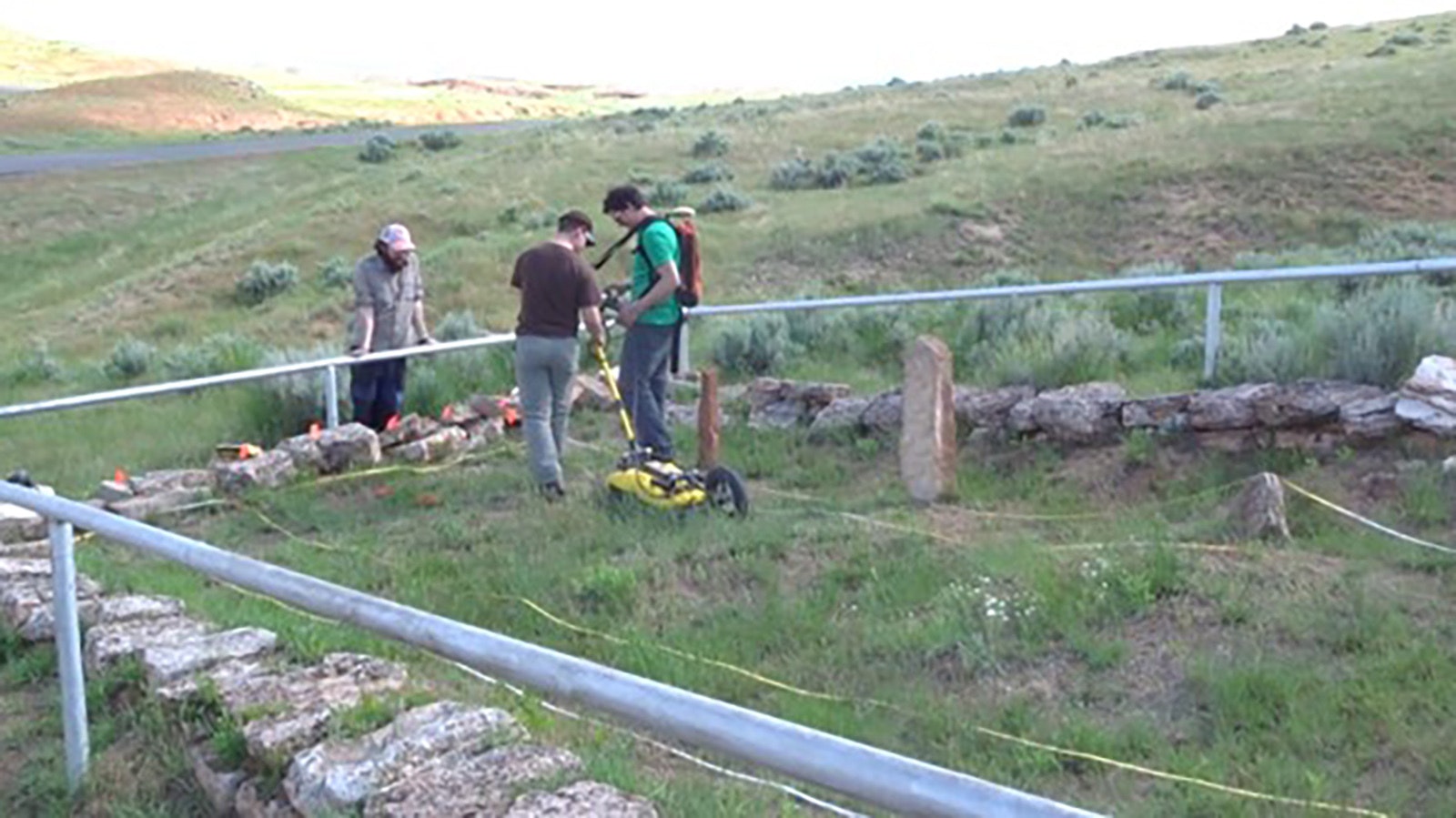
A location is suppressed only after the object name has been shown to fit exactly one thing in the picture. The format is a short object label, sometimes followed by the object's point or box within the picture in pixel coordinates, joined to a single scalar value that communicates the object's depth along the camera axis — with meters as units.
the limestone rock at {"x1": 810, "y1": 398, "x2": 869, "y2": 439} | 10.60
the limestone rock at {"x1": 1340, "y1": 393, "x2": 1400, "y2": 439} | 8.18
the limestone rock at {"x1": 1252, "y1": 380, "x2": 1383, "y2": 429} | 8.41
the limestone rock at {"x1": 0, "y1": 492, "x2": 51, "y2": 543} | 8.61
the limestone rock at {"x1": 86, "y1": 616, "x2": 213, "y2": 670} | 5.70
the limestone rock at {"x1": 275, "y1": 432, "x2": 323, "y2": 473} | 10.80
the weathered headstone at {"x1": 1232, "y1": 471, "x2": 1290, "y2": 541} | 7.16
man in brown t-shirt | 9.45
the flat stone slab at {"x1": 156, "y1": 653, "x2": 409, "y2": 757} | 4.57
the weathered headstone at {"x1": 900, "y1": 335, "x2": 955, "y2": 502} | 8.62
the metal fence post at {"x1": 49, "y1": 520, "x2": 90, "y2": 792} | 5.05
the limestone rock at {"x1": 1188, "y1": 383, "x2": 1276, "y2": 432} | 8.61
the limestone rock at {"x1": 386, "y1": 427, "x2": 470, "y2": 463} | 11.20
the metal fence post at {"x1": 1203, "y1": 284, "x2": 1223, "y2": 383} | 9.61
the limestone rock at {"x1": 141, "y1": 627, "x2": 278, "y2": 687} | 5.31
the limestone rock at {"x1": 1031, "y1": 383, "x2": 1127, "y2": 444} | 9.23
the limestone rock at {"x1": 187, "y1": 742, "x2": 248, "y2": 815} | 4.64
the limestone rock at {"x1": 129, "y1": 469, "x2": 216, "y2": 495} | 10.23
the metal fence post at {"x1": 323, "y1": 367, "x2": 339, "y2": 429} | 11.33
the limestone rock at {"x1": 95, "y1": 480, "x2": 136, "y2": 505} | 10.05
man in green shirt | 9.38
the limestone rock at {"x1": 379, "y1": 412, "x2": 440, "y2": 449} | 11.45
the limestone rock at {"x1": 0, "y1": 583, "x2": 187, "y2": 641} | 6.09
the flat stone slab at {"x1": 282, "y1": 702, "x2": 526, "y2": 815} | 4.14
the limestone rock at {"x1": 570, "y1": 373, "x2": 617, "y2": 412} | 12.62
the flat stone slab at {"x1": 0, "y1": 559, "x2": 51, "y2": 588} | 7.05
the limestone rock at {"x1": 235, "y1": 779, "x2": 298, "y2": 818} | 4.39
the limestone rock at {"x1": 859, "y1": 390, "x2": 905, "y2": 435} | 10.34
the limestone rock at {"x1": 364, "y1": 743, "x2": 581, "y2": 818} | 3.92
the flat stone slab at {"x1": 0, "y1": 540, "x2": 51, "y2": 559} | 7.79
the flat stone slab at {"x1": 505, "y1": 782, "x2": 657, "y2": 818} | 3.77
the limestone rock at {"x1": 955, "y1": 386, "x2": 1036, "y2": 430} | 9.84
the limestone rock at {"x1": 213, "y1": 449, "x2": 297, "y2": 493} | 10.40
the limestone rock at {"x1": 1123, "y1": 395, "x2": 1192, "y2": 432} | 8.91
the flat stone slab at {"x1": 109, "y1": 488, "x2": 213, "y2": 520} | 9.80
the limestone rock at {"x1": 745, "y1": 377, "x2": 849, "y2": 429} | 11.12
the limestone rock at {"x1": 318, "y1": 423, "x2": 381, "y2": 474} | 10.93
